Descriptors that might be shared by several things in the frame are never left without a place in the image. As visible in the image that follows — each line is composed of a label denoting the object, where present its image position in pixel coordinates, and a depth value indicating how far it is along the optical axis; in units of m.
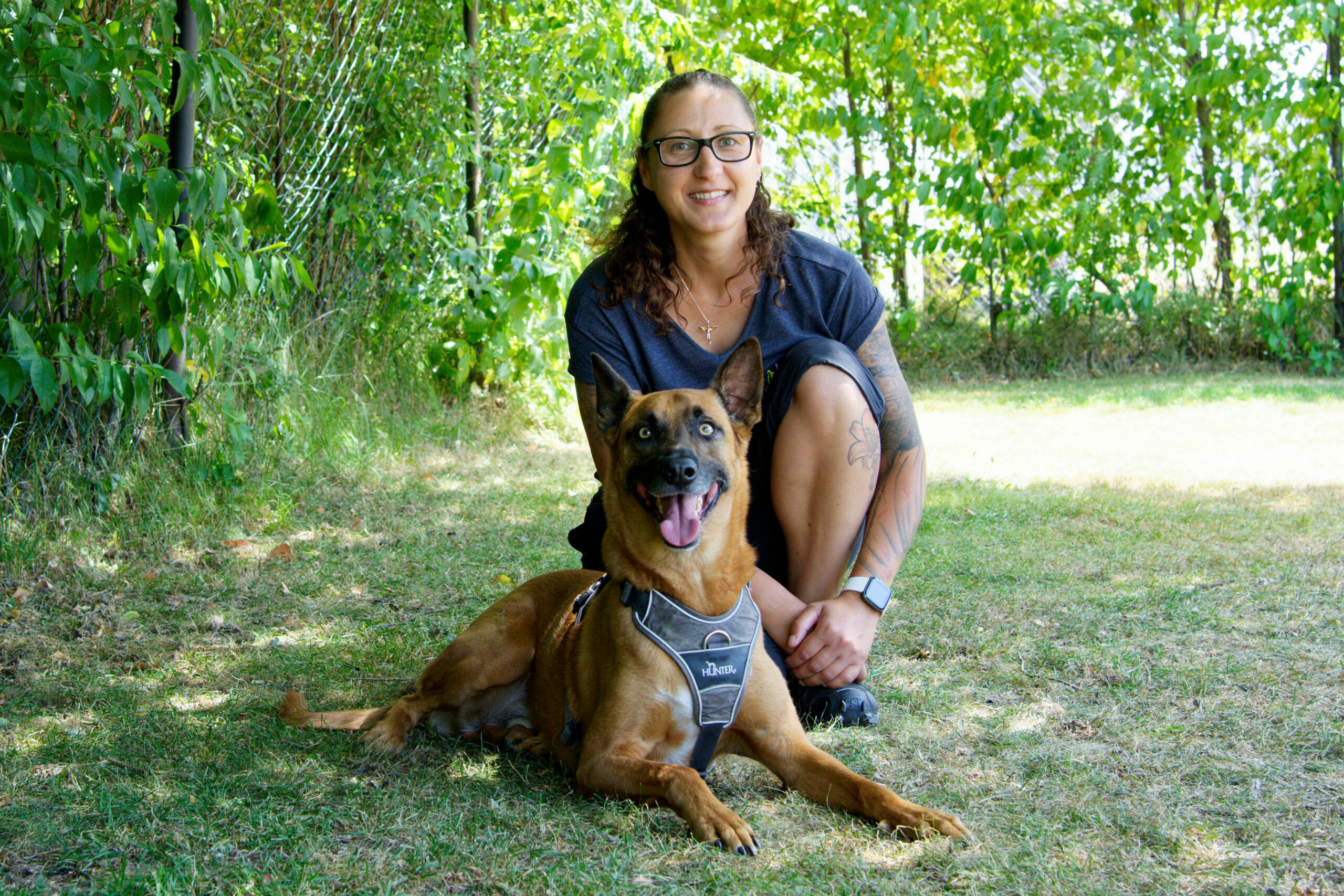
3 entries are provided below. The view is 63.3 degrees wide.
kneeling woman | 3.07
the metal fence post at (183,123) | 4.29
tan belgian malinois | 2.41
